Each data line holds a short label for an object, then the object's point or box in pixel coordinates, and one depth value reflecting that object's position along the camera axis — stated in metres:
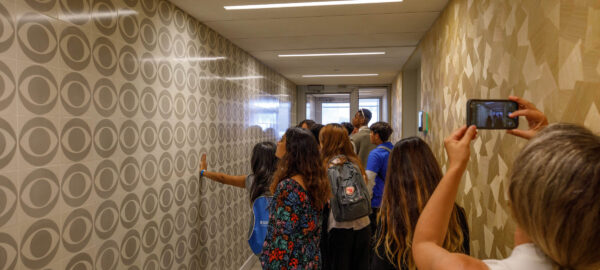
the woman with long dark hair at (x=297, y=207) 1.75
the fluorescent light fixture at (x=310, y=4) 2.57
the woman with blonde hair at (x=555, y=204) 0.52
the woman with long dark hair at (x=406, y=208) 1.26
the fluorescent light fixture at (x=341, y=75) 6.42
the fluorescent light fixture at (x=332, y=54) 4.45
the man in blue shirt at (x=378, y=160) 2.98
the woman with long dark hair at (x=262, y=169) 2.28
